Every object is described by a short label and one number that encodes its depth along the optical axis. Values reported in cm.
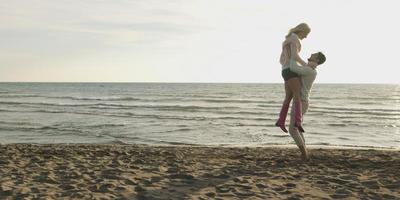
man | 714
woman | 702
